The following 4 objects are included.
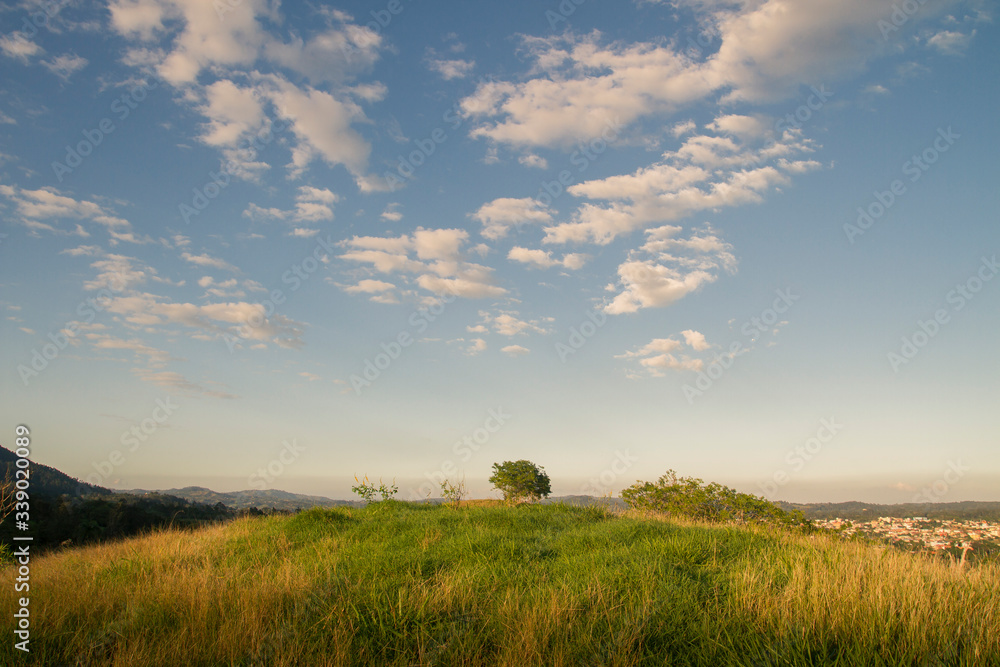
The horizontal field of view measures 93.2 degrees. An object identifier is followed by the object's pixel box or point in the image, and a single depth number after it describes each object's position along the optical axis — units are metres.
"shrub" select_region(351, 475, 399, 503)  19.77
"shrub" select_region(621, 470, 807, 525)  17.30
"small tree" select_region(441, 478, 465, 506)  20.45
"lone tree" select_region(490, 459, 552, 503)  38.69
